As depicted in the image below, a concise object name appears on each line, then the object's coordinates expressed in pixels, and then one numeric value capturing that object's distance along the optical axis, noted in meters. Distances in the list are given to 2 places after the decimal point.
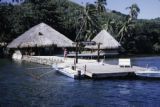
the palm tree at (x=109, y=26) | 67.10
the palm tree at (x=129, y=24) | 65.75
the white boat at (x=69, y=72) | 27.56
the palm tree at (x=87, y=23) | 61.84
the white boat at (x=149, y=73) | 26.91
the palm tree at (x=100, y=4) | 71.06
